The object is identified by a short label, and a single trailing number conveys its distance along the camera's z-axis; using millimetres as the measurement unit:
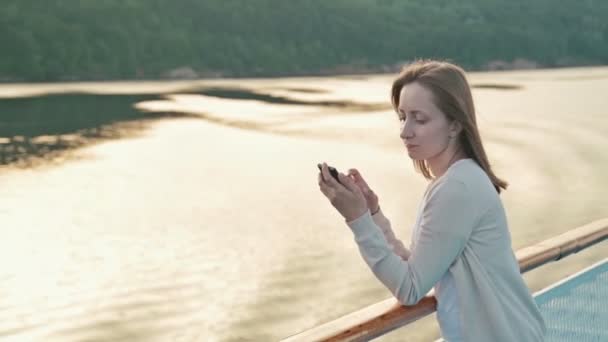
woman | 3640
